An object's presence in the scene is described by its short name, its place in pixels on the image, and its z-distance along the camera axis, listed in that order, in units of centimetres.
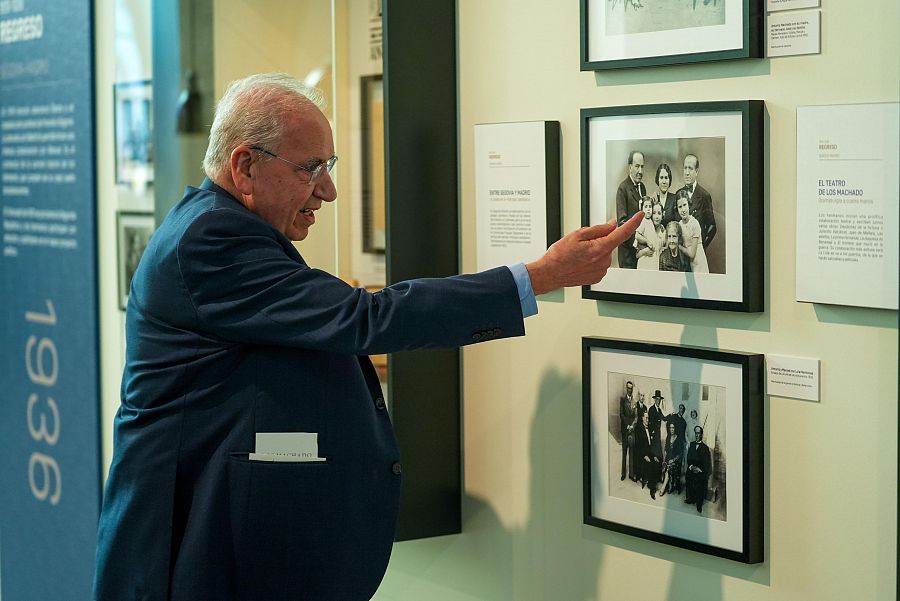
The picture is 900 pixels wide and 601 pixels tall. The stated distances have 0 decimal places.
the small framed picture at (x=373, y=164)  339
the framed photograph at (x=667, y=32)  227
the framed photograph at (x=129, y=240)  404
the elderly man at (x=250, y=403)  229
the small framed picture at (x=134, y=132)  394
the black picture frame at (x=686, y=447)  234
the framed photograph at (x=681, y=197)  230
